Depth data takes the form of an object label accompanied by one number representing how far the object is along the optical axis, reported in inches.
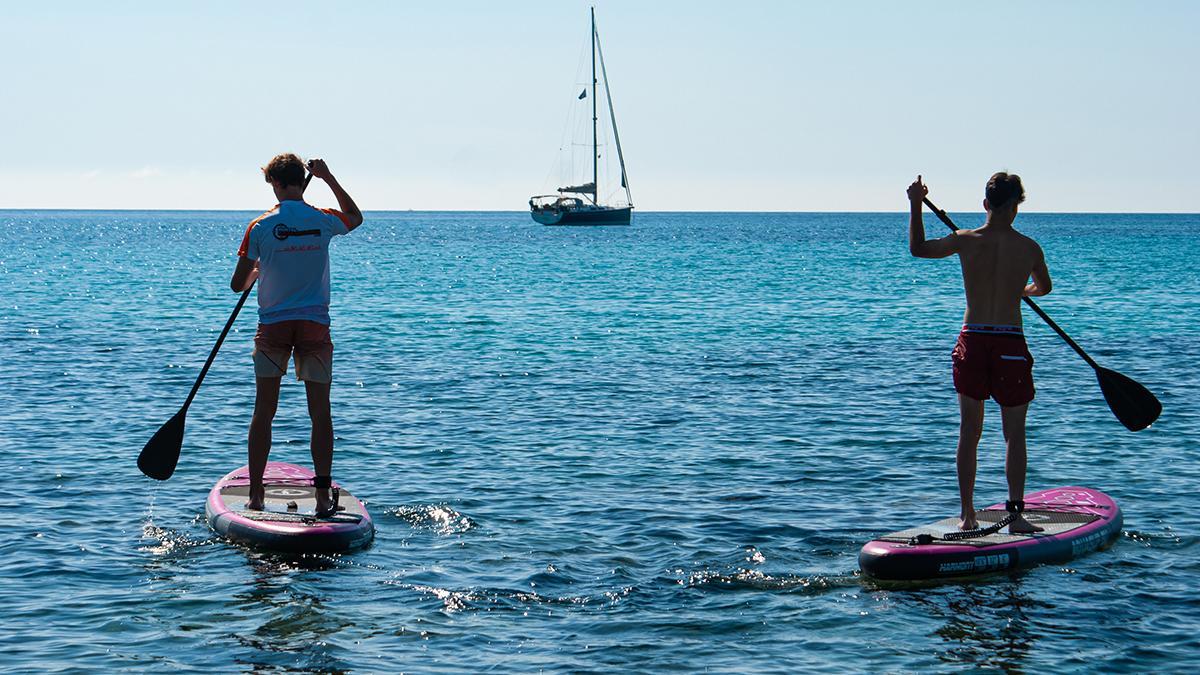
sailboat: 4805.6
